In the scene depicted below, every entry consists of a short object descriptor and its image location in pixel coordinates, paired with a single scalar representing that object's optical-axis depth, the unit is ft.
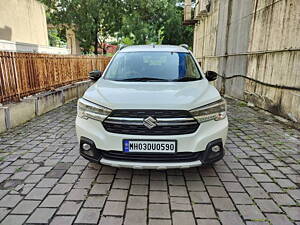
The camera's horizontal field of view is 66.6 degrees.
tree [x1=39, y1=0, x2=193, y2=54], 51.88
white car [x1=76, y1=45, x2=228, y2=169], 8.44
